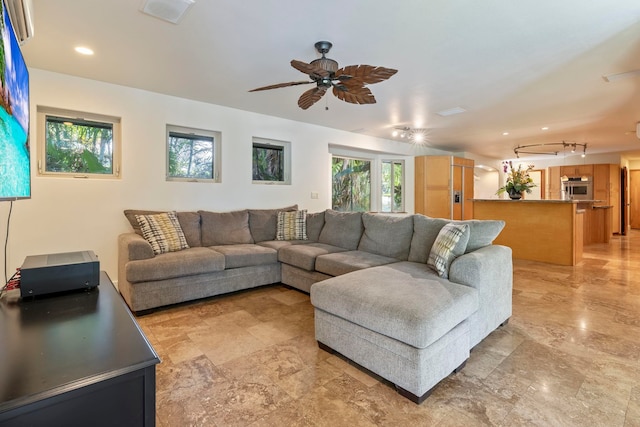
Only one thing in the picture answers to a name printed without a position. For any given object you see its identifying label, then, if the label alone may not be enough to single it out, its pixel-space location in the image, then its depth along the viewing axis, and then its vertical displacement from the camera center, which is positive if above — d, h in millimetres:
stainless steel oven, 8781 +549
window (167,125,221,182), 4066 +732
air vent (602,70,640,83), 3124 +1354
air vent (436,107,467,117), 4465 +1417
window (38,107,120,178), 3250 +714
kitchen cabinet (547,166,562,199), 9312 +744
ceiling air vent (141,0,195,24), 2029 +1348
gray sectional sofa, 1682 -532
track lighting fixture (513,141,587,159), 7173 +1489
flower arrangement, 5377 +385
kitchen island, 4766 -362
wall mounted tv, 1107 +377
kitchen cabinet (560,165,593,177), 8809 +1072
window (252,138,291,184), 4844 +748
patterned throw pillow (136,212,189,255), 3173 -258
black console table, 741 -431
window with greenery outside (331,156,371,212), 6496 +513
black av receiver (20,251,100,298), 1417 -319
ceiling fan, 2279 +1022
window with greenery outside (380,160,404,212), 7305 +541
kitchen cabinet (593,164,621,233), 8477 +570
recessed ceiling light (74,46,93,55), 2676 +1382
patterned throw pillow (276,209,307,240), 4195 -250
